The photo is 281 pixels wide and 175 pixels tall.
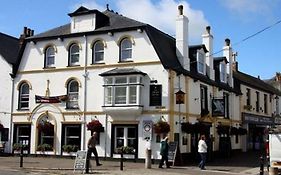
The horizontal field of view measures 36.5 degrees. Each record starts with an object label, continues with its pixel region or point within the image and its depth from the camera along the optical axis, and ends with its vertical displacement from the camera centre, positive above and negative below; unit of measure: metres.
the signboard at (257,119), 38.25 +0.98
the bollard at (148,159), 21.70 -1.55
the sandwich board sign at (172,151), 24.00 -1.24
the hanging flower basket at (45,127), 27.92 +0.10
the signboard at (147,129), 25.17 +0.00
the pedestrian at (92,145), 21.80 -0.87
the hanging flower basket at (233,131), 34.03 -0.12
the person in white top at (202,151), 22.16 -1.14
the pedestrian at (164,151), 22.31 -1.15
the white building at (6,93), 29.83 +2.52
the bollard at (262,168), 19.17 -1.73
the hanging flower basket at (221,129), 31.61 +0.03
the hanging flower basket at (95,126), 26.17 +0.17
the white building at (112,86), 25.44 +2.77
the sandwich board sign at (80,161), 19.23 -1.46
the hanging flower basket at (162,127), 24.27 +0.12
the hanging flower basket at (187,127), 26.22 +0.14
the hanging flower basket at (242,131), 35.38 -0.12
